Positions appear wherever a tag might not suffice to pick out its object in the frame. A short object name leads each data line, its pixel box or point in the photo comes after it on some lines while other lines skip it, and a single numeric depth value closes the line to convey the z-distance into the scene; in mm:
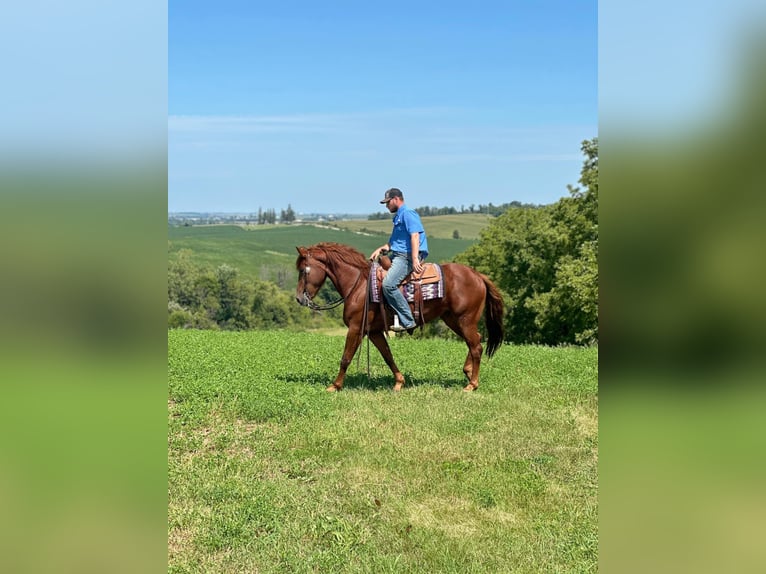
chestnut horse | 11523
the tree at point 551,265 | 33312
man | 10879
